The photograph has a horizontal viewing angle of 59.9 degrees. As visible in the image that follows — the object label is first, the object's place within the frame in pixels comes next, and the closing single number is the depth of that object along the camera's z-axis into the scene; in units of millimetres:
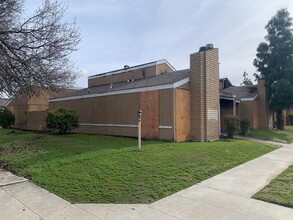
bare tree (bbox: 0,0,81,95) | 9812
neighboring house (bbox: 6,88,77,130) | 22469
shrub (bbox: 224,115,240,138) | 14859
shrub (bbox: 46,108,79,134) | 15867
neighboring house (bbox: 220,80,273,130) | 22938
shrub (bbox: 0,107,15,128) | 26141
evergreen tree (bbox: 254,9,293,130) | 21303
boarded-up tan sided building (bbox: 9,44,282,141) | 12523
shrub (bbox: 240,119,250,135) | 16891
